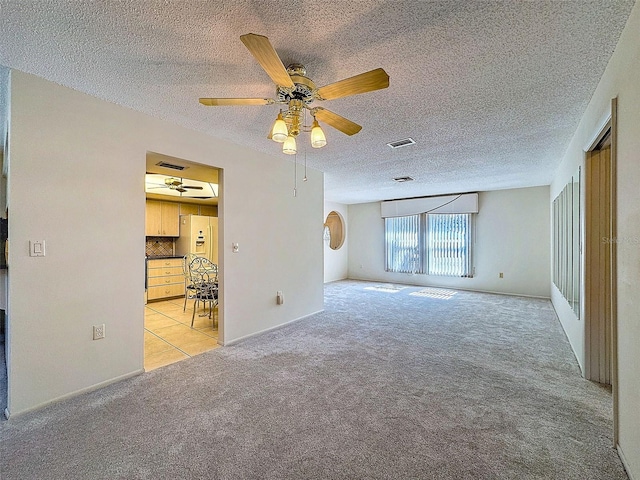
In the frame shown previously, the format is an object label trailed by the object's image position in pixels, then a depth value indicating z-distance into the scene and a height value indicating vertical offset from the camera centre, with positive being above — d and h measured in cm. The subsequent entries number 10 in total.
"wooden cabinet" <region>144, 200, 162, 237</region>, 605 +47
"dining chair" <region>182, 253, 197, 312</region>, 585 -51
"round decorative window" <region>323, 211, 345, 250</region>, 872 +33
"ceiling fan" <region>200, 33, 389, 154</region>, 142 +91
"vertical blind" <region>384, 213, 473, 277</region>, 688 -10
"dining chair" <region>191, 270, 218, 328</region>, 418 -74
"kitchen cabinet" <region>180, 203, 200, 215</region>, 671 +76
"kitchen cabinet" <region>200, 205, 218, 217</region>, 711 +77
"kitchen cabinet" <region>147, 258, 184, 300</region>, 571 -78
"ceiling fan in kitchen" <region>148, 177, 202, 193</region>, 462 +95
